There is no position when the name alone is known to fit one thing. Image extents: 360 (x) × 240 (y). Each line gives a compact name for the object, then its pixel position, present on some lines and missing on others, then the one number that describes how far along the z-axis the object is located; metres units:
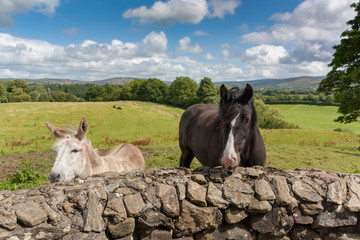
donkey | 3.98
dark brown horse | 3.39
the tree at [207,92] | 56.49
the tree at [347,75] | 14.61
